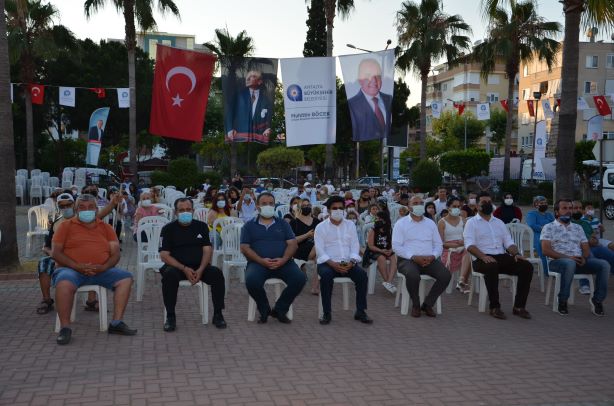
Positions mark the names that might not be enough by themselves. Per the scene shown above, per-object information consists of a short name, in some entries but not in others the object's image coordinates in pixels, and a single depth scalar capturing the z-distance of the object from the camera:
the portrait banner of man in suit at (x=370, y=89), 16.27
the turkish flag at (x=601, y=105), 23.98
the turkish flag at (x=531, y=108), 37.58
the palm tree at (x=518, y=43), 33.03
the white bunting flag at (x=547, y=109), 36.62
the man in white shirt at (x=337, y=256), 8.08
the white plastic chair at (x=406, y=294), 8.60
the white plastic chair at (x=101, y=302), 7.17
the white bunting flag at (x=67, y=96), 27.27
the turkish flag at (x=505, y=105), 36.57
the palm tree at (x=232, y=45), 36.08
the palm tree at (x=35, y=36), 29.86
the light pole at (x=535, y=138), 36.22
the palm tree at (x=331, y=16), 24.52
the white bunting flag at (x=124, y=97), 26.47
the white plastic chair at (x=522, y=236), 10.55
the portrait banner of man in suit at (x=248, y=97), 15.59
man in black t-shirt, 7.52
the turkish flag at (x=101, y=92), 28.49
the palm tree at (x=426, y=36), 32.66
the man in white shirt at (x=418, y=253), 8.48
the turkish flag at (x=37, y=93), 27.83
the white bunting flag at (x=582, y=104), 28.62
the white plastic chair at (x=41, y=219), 12.90
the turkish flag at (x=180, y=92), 14.27
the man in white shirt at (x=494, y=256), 8.53
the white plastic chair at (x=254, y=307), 7.99
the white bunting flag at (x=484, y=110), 37.42
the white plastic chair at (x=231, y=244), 9.86
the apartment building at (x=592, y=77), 59.94
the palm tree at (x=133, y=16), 25.86
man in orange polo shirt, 7.13
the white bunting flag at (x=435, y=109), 41.28
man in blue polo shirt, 7.88
